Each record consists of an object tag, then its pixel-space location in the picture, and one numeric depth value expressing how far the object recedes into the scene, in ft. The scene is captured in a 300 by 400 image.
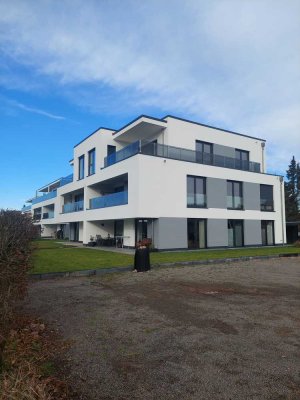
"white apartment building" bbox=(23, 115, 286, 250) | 73.46
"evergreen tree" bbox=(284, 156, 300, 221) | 198.29
